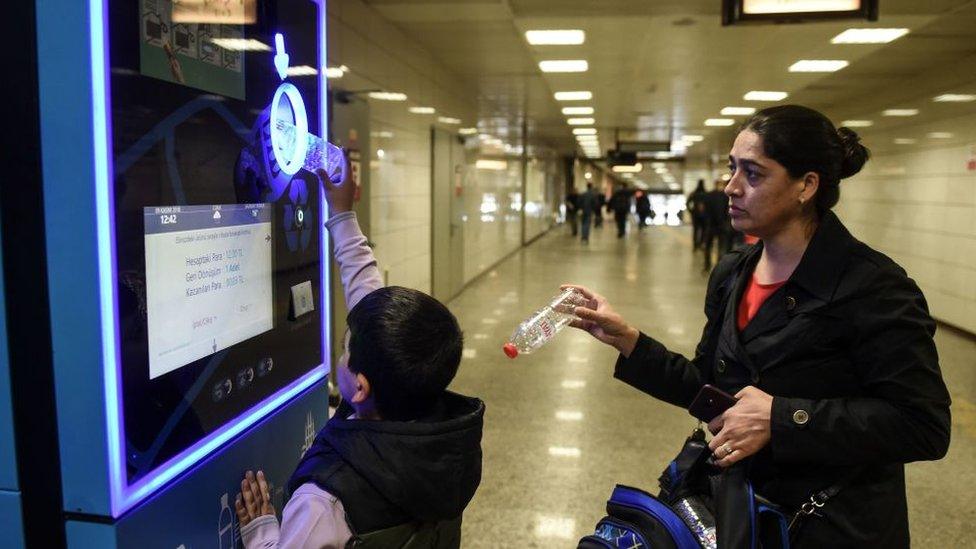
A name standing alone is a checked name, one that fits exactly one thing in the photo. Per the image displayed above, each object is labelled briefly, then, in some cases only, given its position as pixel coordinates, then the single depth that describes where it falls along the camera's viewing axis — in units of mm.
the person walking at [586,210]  19469
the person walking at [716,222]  12906
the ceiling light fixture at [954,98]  7559
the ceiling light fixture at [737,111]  12477
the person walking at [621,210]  21875
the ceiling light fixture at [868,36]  6297
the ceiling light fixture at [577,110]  12762
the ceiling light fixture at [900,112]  9156
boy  1169
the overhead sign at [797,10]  3906
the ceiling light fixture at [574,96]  10633
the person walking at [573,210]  24538
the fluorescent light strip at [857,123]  10945
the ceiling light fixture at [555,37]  6480
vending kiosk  986
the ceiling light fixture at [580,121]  14835
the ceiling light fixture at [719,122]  14336
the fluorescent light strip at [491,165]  11656
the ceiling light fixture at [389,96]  5734
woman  1309
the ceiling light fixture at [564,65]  7941
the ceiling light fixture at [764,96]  10541
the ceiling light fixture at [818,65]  7822
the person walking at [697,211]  15742
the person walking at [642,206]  24828
